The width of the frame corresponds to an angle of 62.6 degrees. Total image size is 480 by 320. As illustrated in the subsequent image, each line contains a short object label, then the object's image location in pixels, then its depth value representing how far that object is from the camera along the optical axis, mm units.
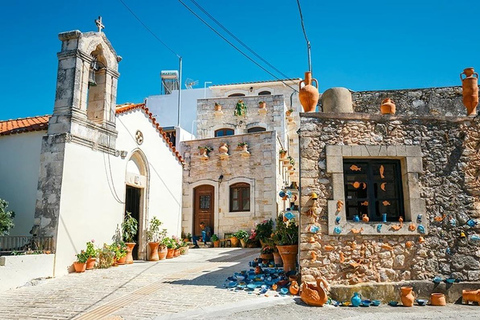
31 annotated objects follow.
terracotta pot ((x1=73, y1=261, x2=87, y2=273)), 8984
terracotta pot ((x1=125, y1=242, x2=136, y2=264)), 10722
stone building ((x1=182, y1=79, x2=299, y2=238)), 16016
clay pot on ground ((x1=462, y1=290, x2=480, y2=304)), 6430
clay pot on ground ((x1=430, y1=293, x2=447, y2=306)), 6375
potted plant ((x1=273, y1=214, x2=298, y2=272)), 7316
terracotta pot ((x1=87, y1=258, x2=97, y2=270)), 9359
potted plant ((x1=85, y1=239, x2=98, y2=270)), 9359
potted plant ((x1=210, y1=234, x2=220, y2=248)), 15945
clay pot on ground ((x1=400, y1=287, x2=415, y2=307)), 6312
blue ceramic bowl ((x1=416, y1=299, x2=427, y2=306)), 6338
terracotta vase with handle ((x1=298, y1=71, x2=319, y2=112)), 7301
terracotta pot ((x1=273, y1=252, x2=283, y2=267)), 8124
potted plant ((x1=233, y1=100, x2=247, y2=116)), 20438
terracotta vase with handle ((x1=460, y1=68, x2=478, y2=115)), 7266
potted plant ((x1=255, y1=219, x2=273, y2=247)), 14836
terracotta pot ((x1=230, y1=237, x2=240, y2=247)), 15781
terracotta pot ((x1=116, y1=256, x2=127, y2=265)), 10344
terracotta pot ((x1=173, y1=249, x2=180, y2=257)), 12458
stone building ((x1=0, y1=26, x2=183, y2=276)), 8938
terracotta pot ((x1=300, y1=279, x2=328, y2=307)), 6016
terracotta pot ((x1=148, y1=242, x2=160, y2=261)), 11695
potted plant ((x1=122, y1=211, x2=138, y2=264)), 10882
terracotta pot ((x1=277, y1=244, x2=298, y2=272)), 7309
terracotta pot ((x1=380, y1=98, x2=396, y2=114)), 7312
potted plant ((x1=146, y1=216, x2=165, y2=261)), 11727
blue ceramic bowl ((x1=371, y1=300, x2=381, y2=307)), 6300
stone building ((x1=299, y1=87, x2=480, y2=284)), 6711
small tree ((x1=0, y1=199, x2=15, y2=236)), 8188
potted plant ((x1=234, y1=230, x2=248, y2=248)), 15539
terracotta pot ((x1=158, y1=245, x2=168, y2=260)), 11867
